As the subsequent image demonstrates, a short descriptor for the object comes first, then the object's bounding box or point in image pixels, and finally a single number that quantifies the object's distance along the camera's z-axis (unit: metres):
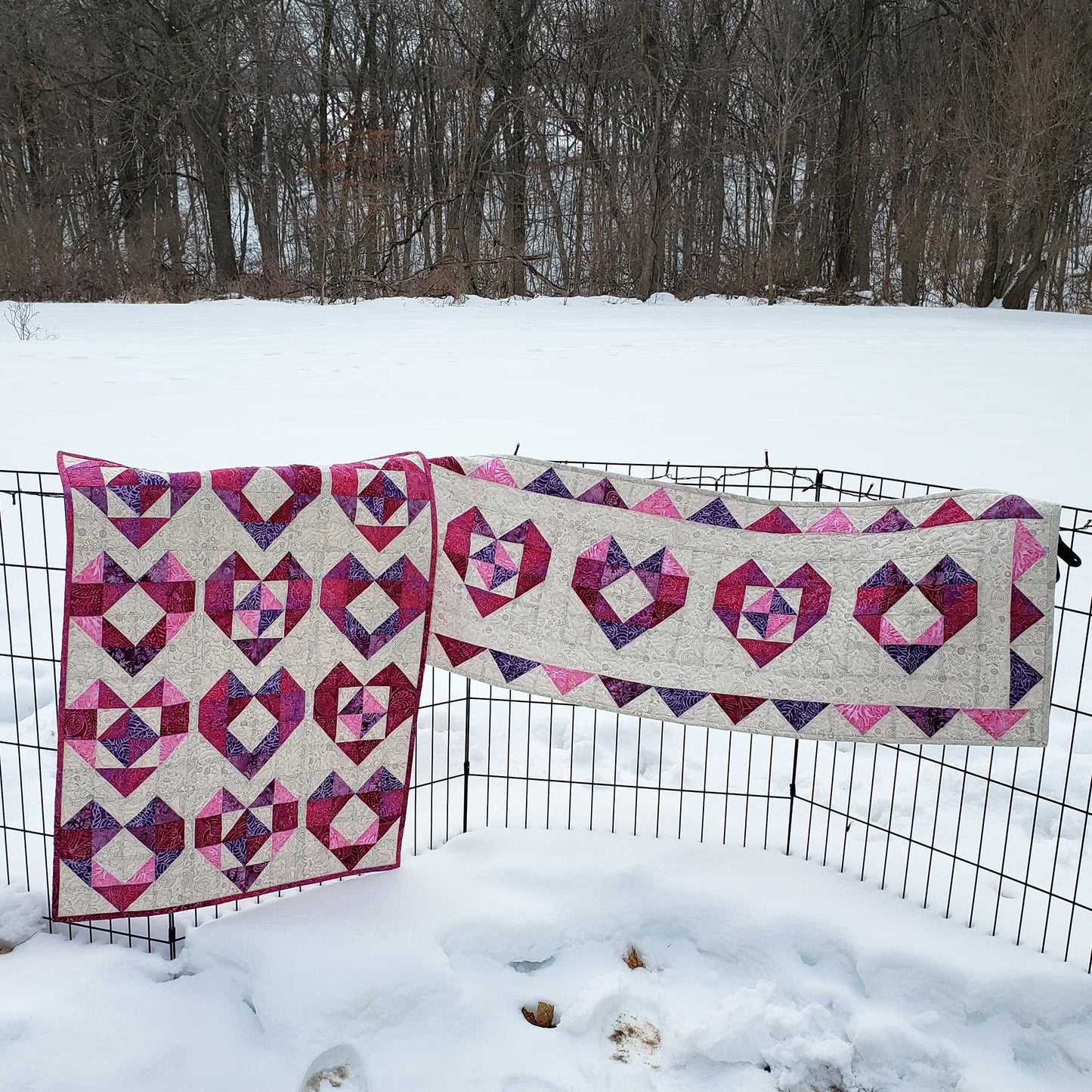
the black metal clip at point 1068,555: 2.46
